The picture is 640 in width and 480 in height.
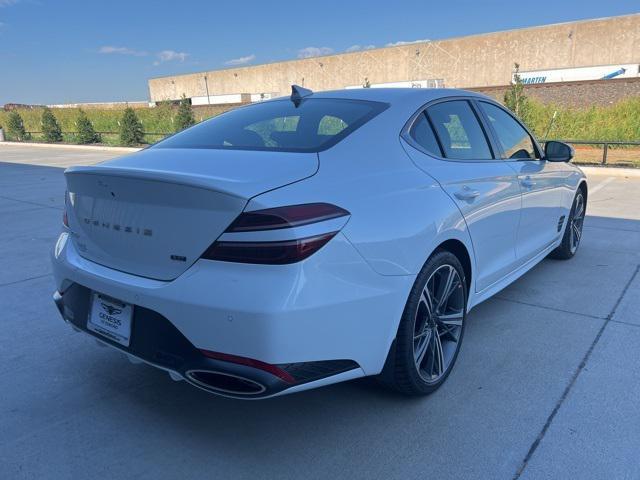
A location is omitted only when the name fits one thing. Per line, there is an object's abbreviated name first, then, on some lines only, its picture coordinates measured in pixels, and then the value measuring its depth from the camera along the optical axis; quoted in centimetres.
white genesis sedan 192
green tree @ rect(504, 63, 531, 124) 1636
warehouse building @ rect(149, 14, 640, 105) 4056
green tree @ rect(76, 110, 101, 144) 2758
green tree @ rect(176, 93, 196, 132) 2466
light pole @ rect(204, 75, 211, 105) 6873
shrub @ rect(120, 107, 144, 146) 2470
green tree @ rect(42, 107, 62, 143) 3043
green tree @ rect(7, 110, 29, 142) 3444
